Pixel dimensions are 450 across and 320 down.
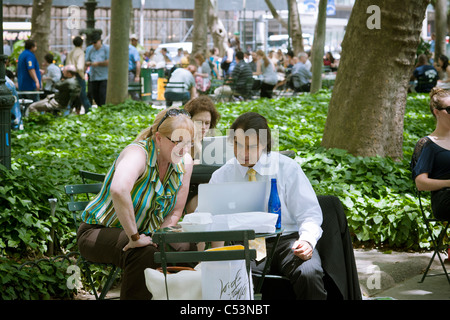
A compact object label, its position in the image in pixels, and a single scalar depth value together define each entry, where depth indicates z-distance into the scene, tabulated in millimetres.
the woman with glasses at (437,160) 5703
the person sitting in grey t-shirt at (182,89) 15992
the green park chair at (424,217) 5910
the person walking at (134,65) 19359
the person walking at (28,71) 16391
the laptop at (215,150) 5988
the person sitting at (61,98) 14398
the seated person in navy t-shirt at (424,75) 20297
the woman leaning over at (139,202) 4176
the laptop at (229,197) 4027
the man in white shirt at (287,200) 4199
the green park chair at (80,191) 4940
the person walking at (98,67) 16406
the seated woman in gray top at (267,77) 21531
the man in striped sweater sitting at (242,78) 19984
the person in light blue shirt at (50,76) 18453
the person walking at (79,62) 16375
